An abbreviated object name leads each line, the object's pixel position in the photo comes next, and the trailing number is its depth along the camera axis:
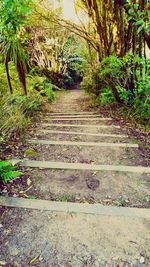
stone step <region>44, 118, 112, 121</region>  3.69
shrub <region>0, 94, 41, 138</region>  2.62
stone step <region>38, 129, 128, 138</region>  2.80
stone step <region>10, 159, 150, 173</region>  2.02
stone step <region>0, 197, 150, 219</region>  1.52
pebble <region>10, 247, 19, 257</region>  1.26
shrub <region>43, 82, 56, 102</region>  5.99
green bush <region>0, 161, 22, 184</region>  1.71
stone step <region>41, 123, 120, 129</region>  3.24
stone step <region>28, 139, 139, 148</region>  2.51
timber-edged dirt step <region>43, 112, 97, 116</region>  4.47
